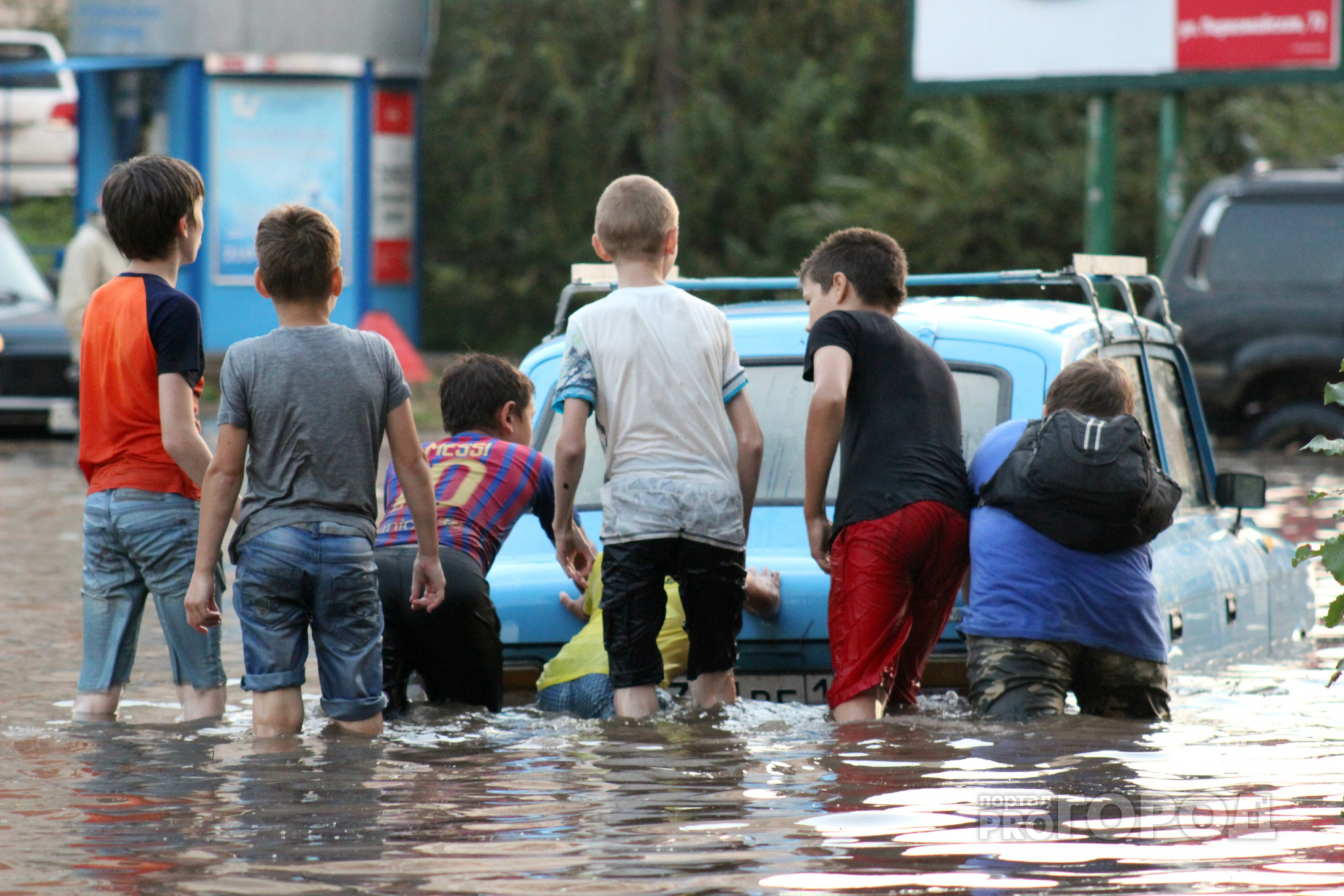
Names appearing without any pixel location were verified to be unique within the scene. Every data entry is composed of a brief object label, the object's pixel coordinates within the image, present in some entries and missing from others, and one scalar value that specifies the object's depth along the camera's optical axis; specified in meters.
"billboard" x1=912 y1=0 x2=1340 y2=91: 35.22
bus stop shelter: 40.44
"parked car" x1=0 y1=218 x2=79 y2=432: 32.53
